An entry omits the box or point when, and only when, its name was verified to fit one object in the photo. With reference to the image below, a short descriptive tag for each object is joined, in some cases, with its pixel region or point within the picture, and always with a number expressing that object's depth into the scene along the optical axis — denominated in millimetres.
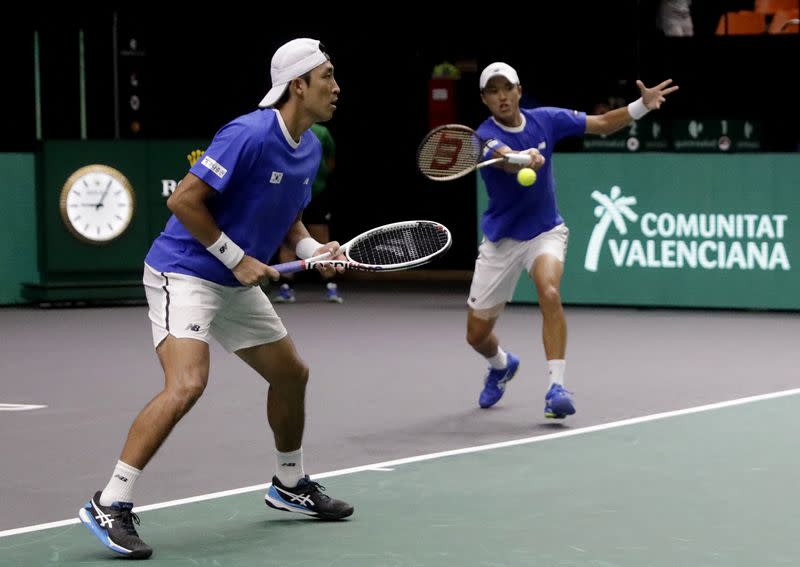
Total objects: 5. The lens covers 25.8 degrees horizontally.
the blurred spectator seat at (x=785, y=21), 18331
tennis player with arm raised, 9797
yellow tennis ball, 9555
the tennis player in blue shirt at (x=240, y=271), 6367
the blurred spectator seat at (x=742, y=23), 18750
